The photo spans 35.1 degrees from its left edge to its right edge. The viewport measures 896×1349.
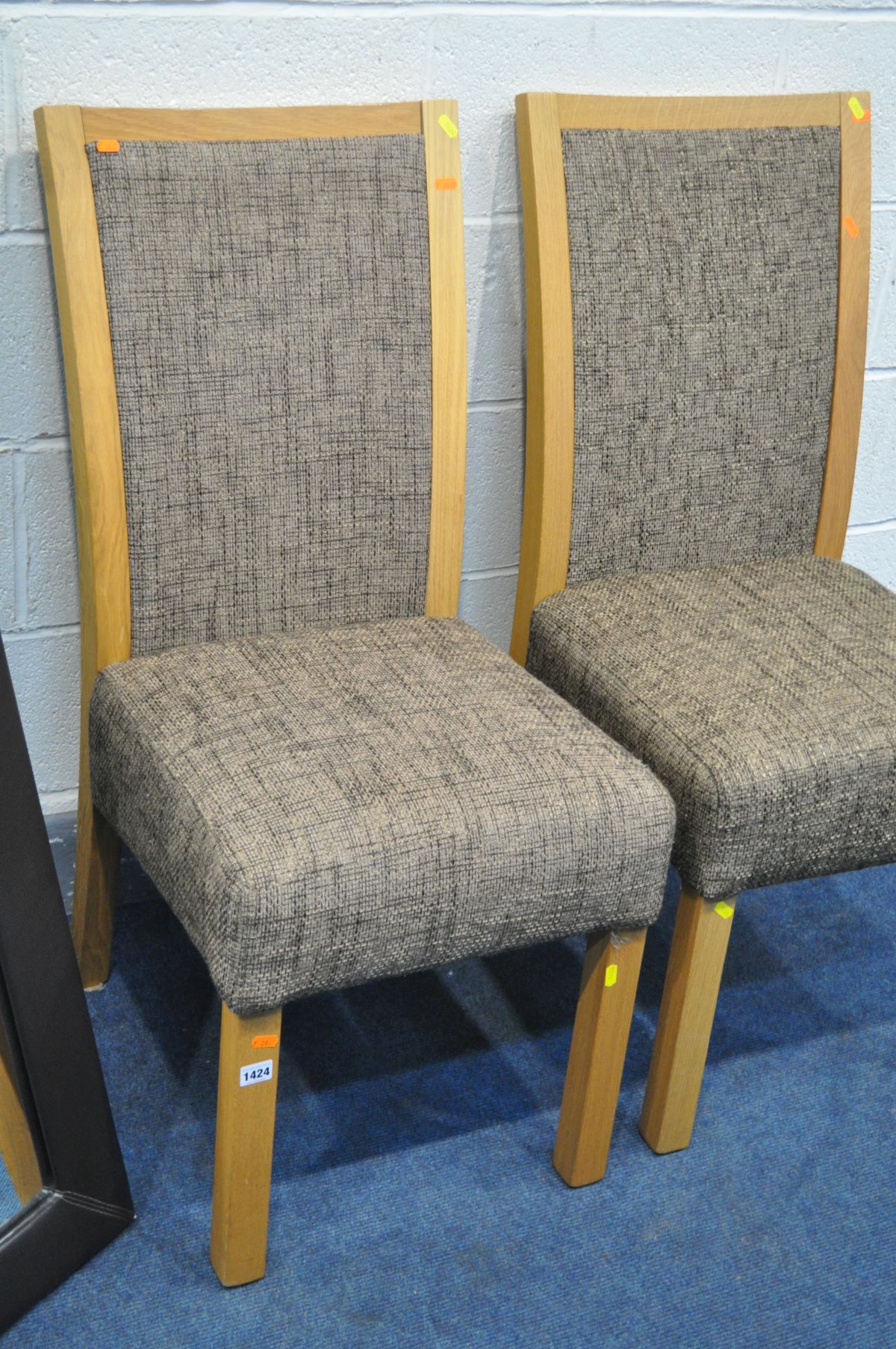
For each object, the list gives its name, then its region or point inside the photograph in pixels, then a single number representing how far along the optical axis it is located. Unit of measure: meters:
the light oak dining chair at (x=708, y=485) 1.28
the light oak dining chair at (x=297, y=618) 1.11
